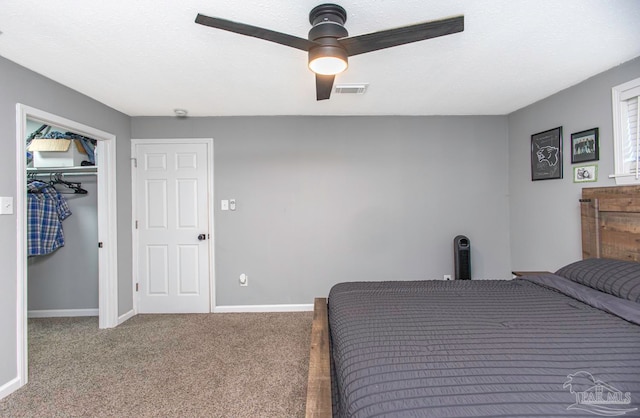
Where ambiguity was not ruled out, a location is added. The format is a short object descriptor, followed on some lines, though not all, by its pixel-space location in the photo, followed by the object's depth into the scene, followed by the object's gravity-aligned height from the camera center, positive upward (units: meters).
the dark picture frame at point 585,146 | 2.40 +0.54
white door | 3.41 +0.06
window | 2.12 +0.59
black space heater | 3.23 -0.59
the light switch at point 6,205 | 1.96 +0.09
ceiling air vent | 2.57 +1.16
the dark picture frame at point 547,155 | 2.78 +0.55
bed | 0.90 -0.59
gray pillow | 1.68 -0.47
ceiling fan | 1.37 +0.90
